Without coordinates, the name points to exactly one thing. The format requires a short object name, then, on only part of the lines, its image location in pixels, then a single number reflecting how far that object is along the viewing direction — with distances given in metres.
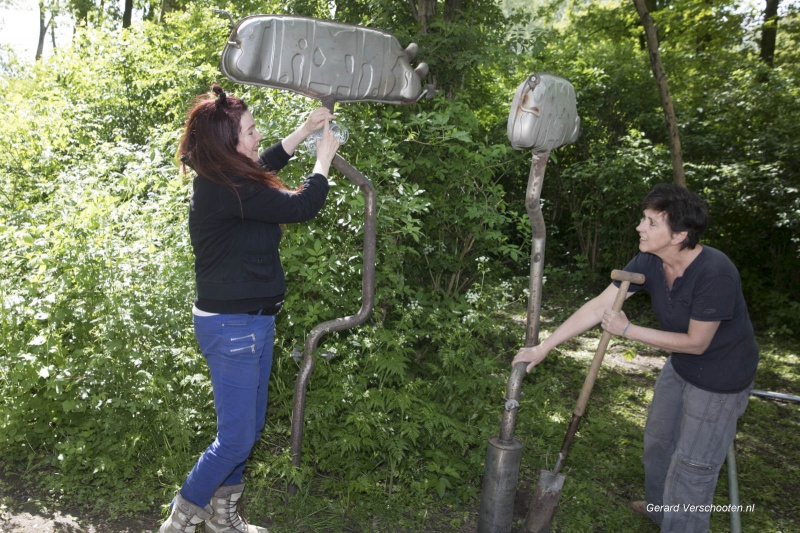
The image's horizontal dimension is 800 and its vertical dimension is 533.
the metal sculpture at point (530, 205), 2.87
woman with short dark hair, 2.85
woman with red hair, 2.60
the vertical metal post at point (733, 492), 3.14
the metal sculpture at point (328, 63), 2.72
